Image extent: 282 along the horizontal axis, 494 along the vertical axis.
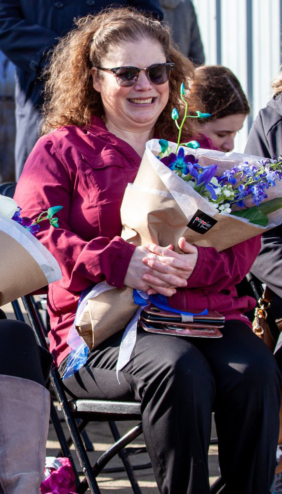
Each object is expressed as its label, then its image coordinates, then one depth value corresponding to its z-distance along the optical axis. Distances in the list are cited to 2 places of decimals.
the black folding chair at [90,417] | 5.27
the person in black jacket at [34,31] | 8.54
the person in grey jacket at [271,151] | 6.59
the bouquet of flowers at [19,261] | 4.65
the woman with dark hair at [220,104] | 7.86
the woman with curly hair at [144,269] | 5.00
